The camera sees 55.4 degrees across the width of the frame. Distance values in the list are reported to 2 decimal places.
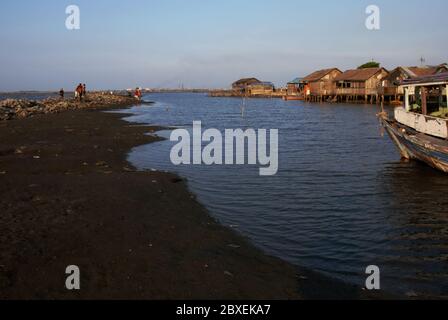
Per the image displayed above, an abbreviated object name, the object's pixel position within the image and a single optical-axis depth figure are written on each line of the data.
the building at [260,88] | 130.62
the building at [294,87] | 104.27
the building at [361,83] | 68.00
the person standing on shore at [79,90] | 55.47
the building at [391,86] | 60.81
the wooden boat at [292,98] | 100.91
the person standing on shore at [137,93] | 81.57
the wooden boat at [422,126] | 14.21
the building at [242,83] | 137.24
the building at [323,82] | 80.94
